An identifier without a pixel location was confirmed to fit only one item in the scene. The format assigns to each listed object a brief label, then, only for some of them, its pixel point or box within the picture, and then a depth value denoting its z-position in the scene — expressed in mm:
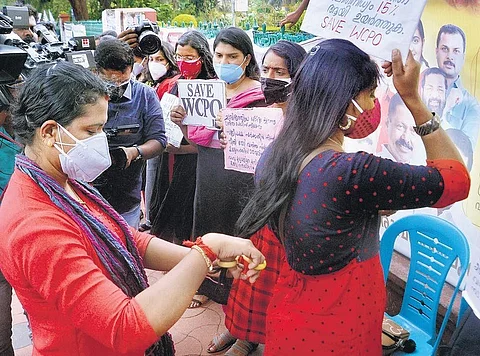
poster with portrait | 2205
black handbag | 1873
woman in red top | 1065
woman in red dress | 1274
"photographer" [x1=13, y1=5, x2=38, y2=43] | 3875
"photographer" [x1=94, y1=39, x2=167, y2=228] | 2730
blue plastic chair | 1977
